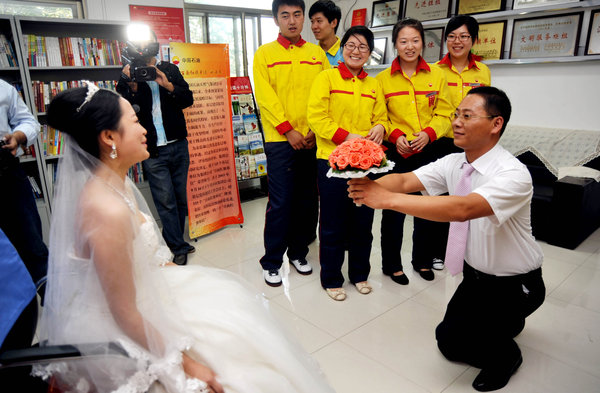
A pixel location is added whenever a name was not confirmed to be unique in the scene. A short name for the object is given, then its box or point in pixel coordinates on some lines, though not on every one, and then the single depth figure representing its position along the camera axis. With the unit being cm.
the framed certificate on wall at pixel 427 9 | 421
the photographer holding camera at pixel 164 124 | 264
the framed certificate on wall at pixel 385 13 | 459
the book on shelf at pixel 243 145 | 409
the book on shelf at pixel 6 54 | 284
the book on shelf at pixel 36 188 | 310
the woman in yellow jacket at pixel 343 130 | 231
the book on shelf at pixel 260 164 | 424
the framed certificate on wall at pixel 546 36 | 346
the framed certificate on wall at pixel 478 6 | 381
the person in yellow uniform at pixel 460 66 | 263
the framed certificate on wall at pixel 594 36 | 332
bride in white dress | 109
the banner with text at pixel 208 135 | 324
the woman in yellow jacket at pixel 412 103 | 244
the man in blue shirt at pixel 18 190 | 225
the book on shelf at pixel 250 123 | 410
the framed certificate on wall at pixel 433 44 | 430
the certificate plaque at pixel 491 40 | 386
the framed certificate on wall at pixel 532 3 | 346
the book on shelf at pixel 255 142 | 414
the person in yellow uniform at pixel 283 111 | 250
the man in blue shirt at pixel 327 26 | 279
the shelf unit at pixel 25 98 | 280
